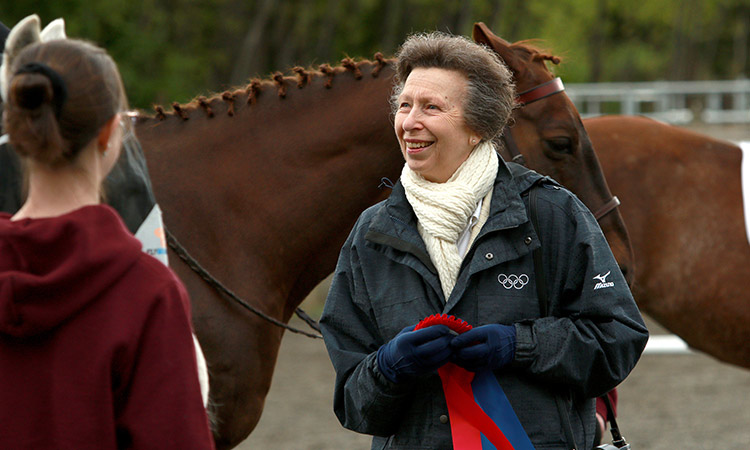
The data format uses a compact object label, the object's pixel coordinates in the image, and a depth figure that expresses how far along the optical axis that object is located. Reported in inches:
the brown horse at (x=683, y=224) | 404.2
